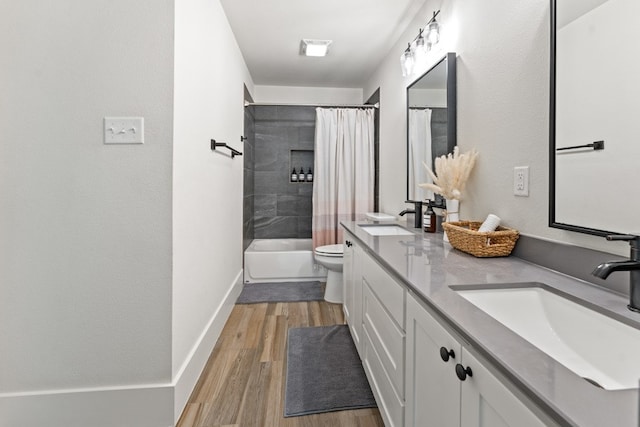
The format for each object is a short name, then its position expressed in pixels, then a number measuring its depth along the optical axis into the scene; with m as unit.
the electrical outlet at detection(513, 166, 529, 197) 1.38
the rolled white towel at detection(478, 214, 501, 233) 1.47
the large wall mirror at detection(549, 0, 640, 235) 0.94
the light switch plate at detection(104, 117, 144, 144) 1.52
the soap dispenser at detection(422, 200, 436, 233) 2.16
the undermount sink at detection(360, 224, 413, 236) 2.42
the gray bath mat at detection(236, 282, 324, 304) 3.26
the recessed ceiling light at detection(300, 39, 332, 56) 3.03
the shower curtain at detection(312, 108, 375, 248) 3.84
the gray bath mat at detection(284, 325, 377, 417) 1.71
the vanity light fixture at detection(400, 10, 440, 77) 2.11
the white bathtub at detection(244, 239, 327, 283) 3.72
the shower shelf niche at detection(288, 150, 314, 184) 4.45
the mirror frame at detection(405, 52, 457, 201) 1.98
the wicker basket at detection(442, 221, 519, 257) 1.38
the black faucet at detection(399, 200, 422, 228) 2.39
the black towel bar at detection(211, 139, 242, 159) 2.27
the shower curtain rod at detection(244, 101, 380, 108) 3.72
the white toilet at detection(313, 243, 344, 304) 3.09
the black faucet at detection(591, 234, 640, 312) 0.79
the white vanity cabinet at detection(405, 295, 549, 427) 0.62
